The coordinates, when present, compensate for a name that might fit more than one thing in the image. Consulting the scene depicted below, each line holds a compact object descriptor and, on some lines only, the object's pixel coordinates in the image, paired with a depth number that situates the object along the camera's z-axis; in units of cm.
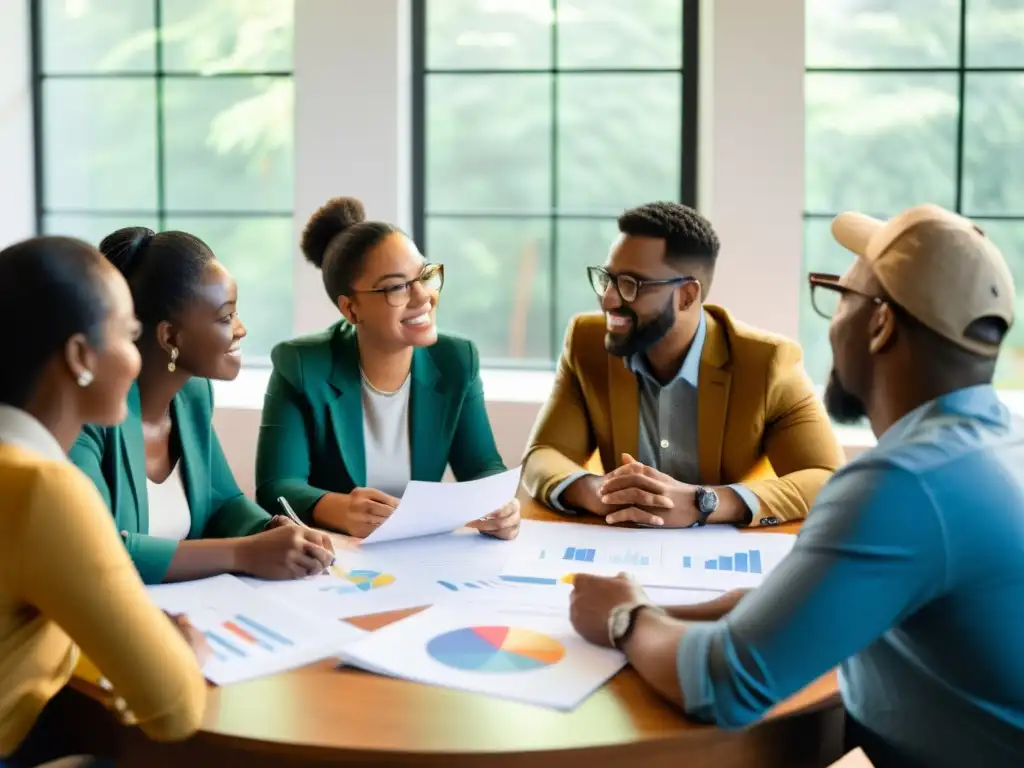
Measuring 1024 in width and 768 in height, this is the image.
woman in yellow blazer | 115
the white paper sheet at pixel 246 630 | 141
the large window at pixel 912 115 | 409
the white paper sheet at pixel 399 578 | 165
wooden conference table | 121
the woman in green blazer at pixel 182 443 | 177
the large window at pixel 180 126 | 445
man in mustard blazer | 241
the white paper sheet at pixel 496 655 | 135
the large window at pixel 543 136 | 421
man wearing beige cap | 122
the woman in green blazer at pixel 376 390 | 242
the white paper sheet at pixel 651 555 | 179
